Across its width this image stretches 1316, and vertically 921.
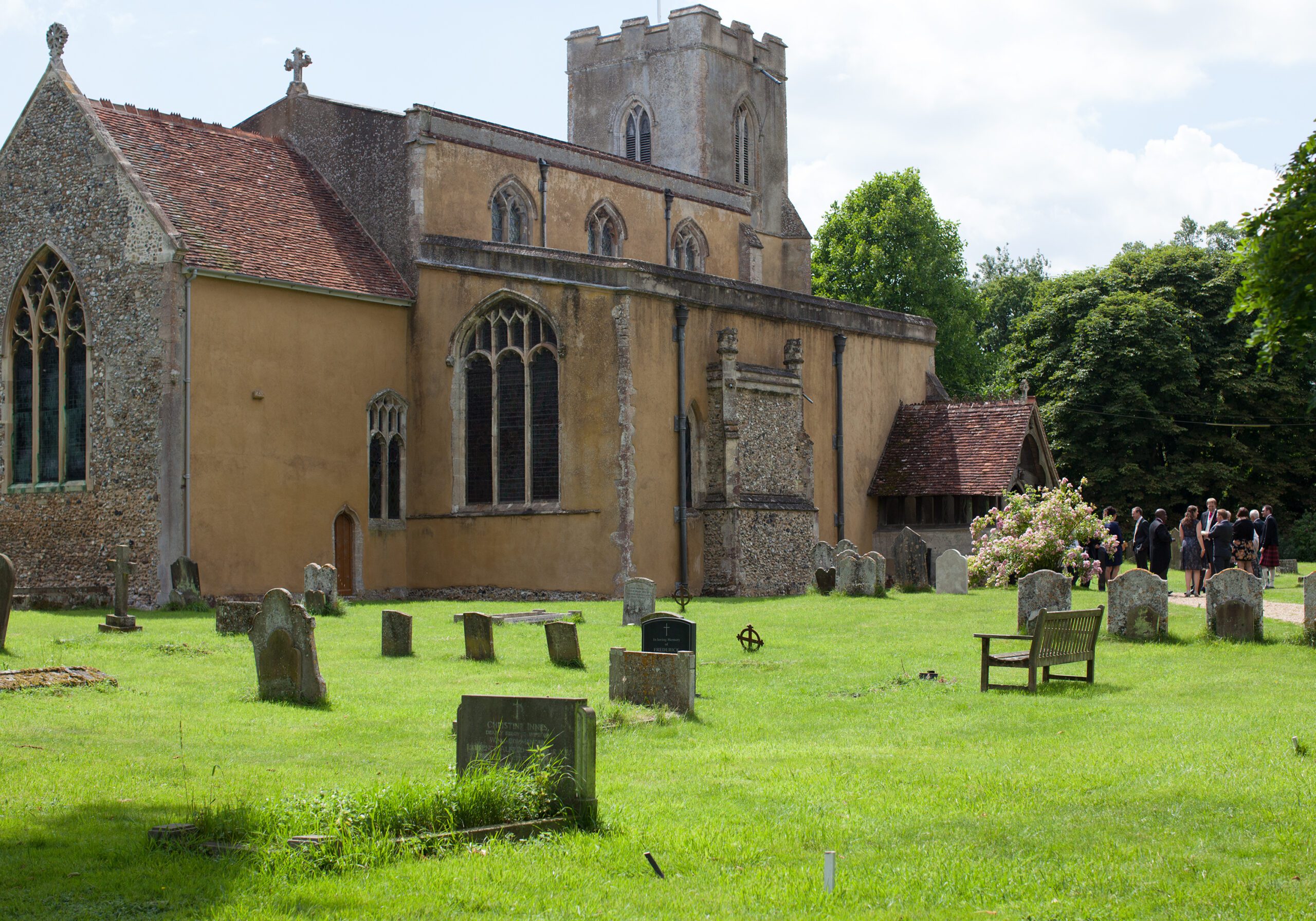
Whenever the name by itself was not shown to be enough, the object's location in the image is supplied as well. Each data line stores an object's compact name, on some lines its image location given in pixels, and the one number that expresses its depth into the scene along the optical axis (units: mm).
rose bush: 27047
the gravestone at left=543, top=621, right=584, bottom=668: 16469
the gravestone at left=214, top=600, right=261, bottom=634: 19359
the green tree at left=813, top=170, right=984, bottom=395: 54531
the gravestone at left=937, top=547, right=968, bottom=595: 27000
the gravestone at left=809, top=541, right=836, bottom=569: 29156
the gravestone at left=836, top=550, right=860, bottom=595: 27531
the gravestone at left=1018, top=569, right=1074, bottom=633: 18703
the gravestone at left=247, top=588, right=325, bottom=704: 13391
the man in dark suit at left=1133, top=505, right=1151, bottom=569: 27875
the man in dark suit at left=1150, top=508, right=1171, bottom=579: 25906
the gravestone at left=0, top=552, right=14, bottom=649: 16547
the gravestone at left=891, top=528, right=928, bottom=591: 29500
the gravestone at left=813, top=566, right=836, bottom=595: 28328
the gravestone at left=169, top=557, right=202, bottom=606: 24688
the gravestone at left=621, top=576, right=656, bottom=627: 21109
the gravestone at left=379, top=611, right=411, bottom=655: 17484
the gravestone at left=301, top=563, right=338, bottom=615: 23344
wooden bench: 14094
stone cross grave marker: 19219
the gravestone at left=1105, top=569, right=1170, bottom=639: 18484
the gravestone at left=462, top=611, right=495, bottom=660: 17125
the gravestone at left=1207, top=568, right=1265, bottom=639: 18125
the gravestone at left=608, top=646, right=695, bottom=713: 13188
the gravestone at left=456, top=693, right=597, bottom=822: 8383
